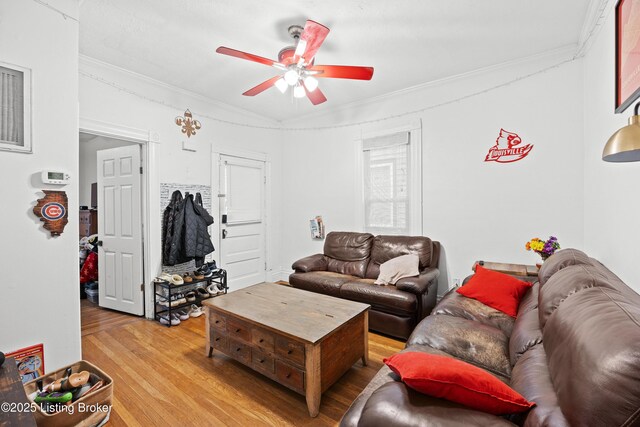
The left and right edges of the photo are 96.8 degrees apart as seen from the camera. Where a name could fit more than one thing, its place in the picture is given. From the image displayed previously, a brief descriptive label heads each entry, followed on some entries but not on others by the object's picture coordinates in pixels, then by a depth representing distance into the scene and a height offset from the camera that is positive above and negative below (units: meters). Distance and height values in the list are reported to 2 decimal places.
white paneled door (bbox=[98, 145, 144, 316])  3.29 -0.23
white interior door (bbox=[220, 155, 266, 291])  4.07 -0.15
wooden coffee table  1.79 -0.88
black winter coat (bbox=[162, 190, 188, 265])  3.34 -0.27
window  3.63 +0.36
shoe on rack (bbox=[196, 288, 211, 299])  3.51 -1.02
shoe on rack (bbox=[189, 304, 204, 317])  3.37 -1.21
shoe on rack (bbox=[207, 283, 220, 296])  3.57 -1.00
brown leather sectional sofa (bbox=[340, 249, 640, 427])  0.70 -0.51
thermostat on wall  1.89 +0.22
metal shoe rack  3.18 -0.96
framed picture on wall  1.39 +0.84
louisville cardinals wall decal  2.96 +0.66
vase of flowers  2.53 -0.32
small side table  2.57 -0.55
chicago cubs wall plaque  1.89 +0.00
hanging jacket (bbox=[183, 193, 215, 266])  3.39 -0.24
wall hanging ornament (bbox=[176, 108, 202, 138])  3.52 +1.10
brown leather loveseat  2.69 -0.77
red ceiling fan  2.06 +1.14
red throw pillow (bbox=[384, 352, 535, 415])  0.91 -0.58
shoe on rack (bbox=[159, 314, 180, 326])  3.08 -1.21
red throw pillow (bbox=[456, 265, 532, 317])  2.14 -0.63
